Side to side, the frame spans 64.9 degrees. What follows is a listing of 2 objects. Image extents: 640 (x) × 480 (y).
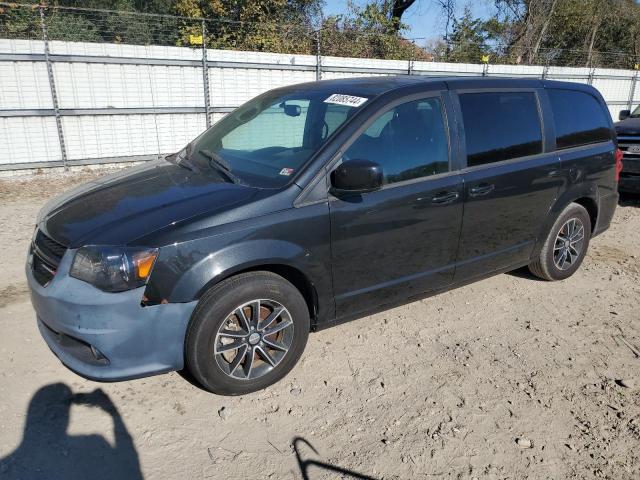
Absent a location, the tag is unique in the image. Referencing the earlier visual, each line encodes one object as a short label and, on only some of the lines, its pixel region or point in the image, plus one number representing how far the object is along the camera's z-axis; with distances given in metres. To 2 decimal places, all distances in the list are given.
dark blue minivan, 2.74
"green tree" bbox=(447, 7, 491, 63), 18.84
